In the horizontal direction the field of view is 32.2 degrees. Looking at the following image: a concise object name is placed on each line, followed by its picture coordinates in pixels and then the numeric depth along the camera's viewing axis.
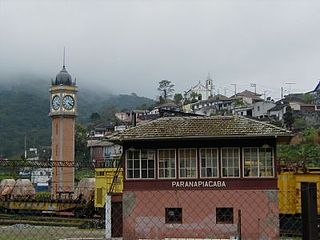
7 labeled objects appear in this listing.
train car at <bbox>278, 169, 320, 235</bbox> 25.89
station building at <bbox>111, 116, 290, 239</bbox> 24.09
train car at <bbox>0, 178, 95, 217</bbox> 41.44
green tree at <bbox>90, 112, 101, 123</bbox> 136.75
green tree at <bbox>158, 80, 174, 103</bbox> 130.62
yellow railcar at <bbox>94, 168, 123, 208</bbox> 35.16
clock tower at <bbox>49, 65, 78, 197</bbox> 62.59
